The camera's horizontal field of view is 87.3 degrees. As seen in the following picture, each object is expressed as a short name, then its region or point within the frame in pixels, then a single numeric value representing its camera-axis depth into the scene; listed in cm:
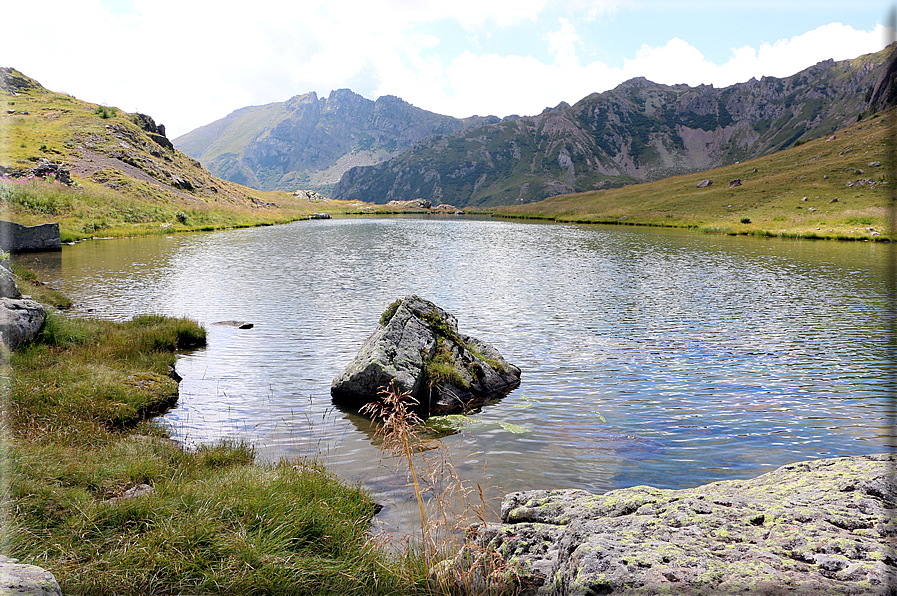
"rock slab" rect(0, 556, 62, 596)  366
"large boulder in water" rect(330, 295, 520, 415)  1495
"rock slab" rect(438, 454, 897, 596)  399
